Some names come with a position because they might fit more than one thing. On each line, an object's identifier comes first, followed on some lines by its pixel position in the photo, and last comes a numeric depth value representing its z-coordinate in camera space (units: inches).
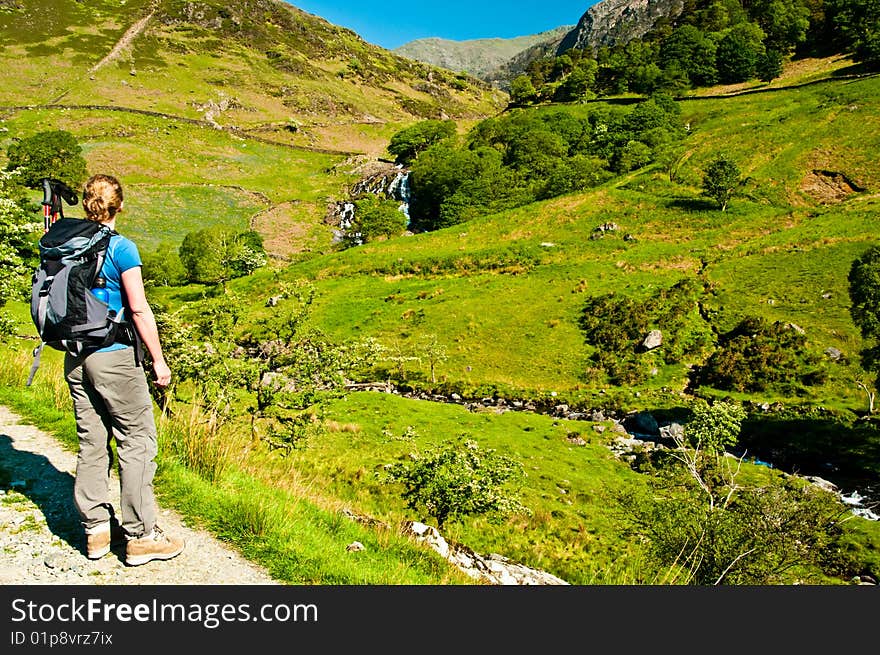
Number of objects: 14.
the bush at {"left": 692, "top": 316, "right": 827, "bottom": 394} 1425.9
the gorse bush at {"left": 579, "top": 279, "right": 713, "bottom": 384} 1646.2
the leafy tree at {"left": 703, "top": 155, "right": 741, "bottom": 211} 2506.2
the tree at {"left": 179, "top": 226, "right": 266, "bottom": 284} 3351.4
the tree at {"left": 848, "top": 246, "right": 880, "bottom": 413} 1071.0
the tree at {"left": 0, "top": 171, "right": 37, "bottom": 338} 687.7
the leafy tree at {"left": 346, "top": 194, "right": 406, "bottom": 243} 3722.9
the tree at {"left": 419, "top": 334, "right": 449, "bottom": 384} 1806.1
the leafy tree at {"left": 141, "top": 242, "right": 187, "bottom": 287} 3346.5
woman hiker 225.8
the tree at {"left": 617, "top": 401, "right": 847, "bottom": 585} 475.2
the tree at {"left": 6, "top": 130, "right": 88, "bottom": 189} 4045.3
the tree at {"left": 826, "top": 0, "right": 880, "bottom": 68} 3823.8
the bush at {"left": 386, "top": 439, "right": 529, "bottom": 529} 760.3
